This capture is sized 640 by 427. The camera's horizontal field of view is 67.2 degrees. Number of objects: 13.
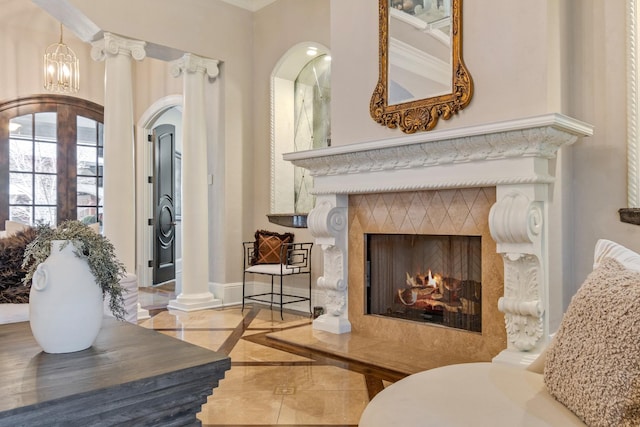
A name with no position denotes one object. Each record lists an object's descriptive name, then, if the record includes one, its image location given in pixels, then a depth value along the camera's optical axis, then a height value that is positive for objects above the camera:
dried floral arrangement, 1.49 -0.11
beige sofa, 0.97 -0.41
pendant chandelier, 5.43 +1.60
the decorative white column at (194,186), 5.02 +0.29
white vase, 1.41 -0.26
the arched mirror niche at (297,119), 5.13 +1.03
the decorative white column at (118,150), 4.42 +0.59
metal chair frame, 4.46 -0.51
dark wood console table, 1.12 -0.43
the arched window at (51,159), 5.97 +0.72
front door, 6.84 +0.13
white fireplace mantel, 2.59 +0.17
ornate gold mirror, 3.00 +0.98
